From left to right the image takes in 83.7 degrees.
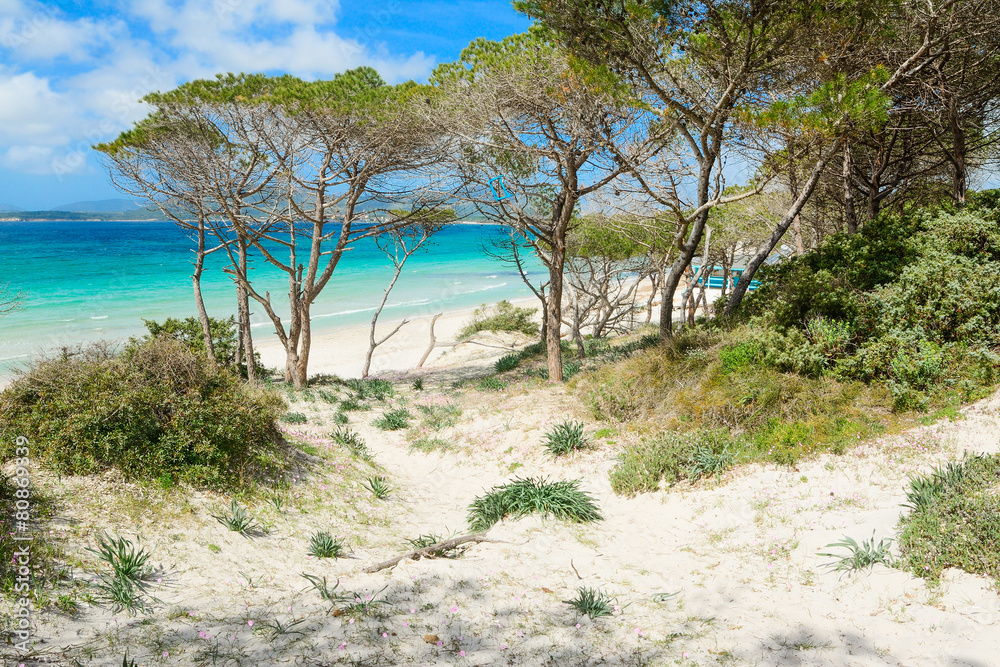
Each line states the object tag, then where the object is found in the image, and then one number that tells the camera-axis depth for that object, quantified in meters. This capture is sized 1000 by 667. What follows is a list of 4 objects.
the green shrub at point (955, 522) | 3.97
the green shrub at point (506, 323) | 28.25
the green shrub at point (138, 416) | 5.55
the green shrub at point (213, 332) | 15.67
